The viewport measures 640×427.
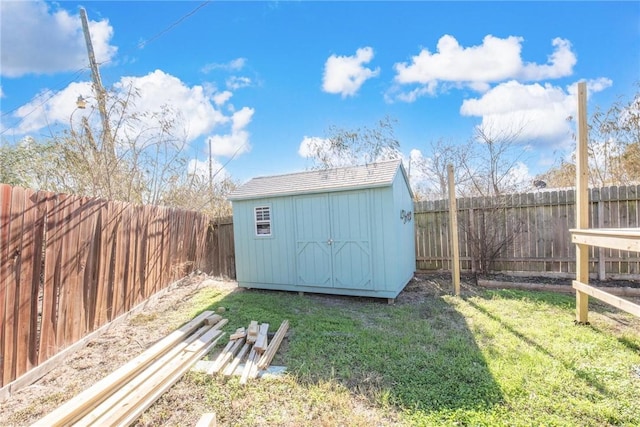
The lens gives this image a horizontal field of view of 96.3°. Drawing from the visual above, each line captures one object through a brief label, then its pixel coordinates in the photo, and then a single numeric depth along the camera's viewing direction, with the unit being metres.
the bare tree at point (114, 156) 5.49
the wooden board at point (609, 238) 2.54
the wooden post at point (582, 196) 3.55
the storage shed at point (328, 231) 5.08
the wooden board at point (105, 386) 2.02
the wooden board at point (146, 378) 2.12
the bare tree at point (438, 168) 8.73
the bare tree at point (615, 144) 6.29
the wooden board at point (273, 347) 2.98
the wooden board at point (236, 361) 2.86
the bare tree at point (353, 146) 8.58
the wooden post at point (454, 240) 5.29
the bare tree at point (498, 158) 7.14
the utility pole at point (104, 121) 5.42
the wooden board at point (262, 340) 3.20
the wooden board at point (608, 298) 2.72
